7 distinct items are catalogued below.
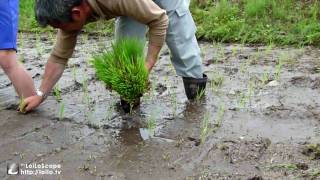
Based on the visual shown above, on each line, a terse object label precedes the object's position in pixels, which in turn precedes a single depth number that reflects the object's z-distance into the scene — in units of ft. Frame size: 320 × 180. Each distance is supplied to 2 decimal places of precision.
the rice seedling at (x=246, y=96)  10.85
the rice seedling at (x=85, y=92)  11.30
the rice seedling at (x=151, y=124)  9.43
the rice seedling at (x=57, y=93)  11.57
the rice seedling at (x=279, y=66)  12.78
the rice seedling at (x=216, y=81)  12.03
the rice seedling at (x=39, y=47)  16.65
